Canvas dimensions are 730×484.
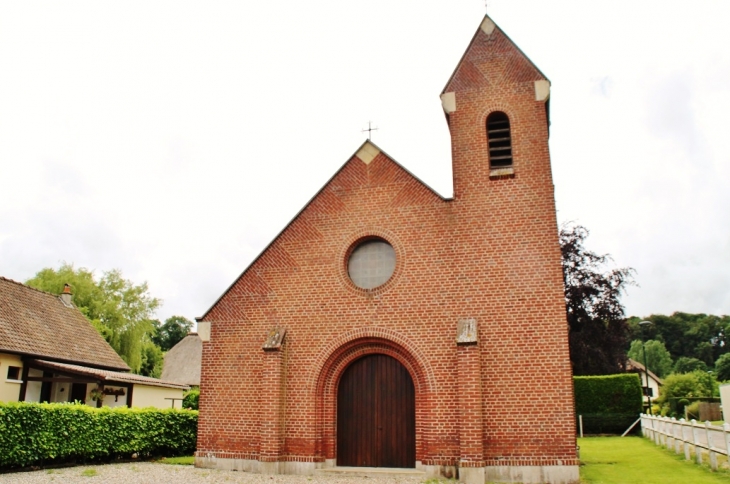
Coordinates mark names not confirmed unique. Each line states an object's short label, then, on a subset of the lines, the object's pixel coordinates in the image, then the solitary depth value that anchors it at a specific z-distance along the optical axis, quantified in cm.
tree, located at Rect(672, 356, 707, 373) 8569
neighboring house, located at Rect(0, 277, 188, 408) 2036
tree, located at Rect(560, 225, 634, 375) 2955
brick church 1203
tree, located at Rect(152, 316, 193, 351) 8148
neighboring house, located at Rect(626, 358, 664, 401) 6431
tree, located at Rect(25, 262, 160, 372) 3725
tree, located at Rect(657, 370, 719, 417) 3672
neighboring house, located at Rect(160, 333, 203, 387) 3934
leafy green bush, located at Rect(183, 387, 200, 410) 2898
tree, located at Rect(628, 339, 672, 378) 8875
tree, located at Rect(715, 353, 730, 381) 6644
